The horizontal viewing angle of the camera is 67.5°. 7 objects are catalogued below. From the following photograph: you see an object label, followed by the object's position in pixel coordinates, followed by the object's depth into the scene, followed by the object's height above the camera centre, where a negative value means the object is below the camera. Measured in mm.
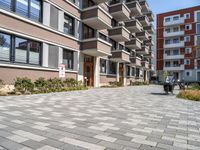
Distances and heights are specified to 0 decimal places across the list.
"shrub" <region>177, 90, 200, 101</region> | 9906 -1191
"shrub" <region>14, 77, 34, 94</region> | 8999 -542
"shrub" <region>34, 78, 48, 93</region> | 10078 -579
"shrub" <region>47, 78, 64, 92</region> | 10886 -626
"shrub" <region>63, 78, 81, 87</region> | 12665 -475
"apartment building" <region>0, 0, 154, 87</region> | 9637 +3207
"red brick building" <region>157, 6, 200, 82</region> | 38451 +9679
